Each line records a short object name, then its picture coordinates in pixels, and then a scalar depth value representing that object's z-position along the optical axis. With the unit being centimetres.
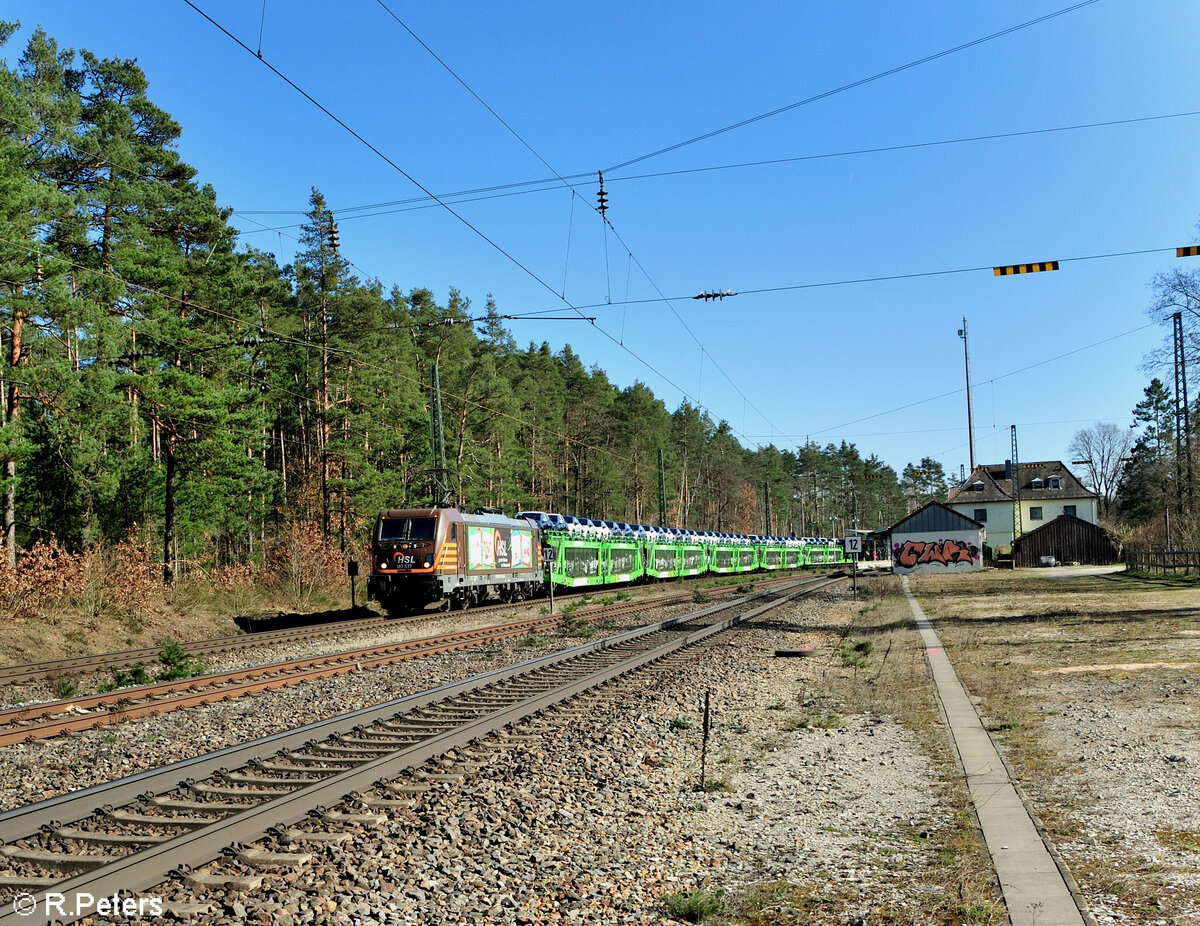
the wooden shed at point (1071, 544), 6812
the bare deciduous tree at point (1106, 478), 11775
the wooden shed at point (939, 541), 5844
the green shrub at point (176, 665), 1428
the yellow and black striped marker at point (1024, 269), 1736
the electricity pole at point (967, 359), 7056
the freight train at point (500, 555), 2591
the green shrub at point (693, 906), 500
